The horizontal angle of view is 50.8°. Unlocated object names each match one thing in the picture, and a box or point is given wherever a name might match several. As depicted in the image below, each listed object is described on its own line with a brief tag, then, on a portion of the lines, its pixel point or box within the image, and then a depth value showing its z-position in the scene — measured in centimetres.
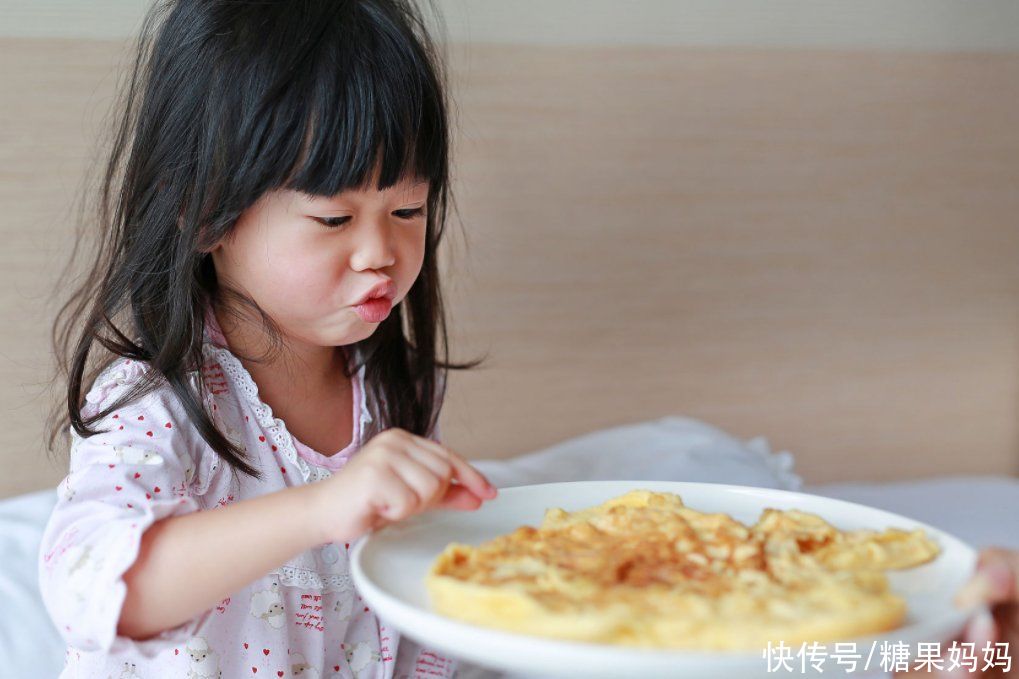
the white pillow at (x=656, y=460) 146
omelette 57
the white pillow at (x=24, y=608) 108
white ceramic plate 53
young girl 89
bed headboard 170
